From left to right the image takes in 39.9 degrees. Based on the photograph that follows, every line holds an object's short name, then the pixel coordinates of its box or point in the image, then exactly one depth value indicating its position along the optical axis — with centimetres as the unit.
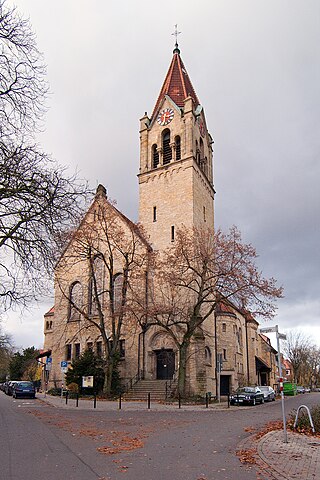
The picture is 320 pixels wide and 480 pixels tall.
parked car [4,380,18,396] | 3671
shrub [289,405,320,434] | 1288
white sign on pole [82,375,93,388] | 2689
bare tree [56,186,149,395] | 3116
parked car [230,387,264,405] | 2808
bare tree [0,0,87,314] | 1169
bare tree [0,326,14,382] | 6397
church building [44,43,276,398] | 3291
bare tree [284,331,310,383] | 7444
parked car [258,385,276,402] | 3585
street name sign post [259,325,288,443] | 1136
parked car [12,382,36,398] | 3256
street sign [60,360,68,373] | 2819
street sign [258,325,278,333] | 1208
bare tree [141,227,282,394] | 2656
